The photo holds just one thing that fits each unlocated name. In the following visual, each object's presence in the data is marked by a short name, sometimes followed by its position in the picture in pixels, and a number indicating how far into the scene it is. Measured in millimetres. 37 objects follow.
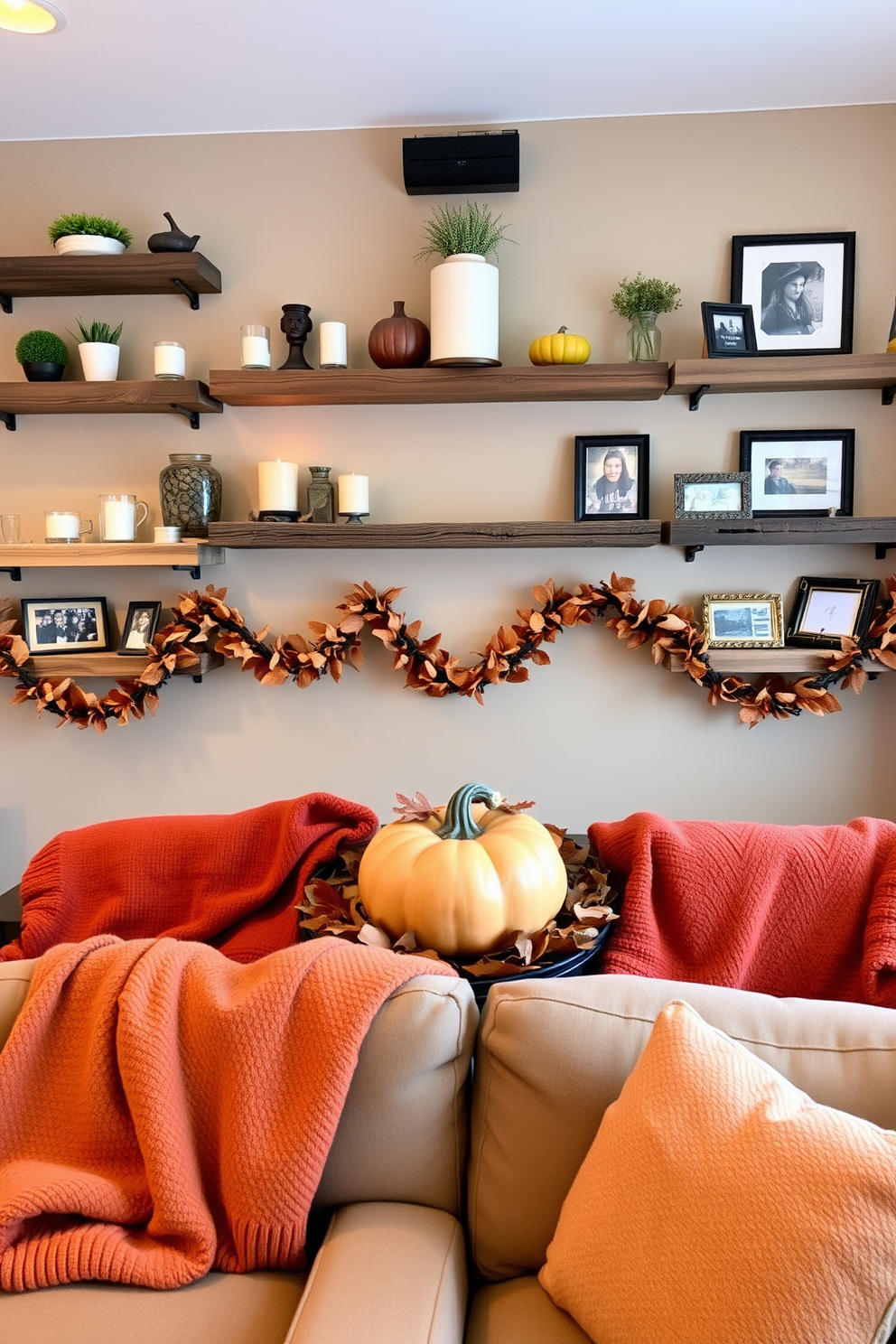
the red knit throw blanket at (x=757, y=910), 1386
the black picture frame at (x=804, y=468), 2760
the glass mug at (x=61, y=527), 2764
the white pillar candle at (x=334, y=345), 2691
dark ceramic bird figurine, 2686
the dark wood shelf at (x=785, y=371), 2562
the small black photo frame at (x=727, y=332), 2617
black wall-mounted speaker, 2623
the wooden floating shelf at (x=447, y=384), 2625
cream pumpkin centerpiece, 1294
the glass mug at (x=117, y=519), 2771
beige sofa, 1083
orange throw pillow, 883
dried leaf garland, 2732
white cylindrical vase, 2564
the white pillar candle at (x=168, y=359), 2727
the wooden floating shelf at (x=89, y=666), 2824
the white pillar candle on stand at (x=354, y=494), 2738
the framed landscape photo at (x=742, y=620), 2793
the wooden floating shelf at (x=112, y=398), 2693
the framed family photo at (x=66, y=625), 2895
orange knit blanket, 1115
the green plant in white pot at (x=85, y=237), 2664
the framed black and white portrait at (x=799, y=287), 2701
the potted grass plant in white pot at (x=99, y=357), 2758
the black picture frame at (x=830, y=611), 2725
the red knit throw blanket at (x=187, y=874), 1535
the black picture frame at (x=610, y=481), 2783
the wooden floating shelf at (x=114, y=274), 2664
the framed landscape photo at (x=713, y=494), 2693
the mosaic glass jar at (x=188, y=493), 2777
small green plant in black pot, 2783
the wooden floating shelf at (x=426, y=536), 2664
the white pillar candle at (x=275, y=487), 2738
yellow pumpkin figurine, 2637
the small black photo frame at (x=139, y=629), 2848
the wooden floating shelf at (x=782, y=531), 2631
